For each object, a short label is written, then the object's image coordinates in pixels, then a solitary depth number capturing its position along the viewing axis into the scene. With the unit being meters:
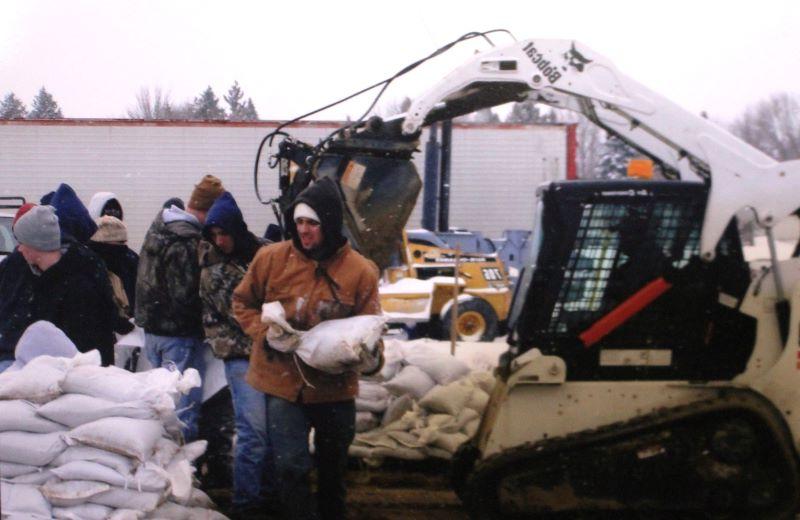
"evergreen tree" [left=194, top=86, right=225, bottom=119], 63.47
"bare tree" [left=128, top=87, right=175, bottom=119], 50.72
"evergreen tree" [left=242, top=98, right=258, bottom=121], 68.38
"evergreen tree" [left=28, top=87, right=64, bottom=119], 54.62
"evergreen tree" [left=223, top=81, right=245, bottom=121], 70.31
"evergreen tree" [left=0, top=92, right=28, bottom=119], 51.97
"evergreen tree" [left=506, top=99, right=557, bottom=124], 54.02
